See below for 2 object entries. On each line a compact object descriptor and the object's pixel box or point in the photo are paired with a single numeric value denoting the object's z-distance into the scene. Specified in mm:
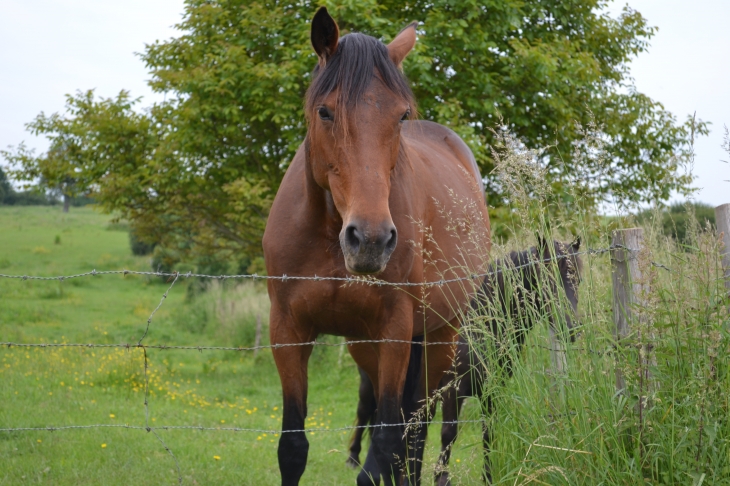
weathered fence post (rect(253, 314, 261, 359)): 10781
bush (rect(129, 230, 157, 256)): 28141
